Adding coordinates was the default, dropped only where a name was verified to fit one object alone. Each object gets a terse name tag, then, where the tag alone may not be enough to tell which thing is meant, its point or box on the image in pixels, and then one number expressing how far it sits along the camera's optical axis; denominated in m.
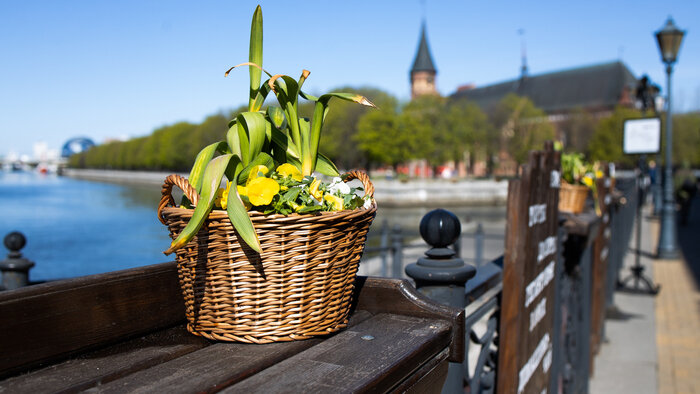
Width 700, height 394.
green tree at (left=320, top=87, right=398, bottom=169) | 56.34
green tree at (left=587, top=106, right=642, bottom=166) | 58.69
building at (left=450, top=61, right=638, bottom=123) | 84.00
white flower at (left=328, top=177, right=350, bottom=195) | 1.32
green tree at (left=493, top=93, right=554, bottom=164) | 60.16
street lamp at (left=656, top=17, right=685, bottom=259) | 11.52
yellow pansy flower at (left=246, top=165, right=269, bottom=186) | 1.19
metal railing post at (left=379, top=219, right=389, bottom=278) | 7.98
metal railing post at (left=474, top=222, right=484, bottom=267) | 8.99
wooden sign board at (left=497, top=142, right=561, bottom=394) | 1.99
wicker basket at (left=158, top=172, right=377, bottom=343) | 1.15
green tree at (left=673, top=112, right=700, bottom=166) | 57.62
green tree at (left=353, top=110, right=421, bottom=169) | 54.12
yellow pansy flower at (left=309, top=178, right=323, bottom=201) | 1.24
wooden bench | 1.00
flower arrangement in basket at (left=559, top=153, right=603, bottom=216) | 4.23
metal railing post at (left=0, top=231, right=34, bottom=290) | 3.83
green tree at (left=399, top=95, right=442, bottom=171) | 56.10
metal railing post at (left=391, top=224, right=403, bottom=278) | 7.72
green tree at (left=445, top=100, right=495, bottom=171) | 60.38
